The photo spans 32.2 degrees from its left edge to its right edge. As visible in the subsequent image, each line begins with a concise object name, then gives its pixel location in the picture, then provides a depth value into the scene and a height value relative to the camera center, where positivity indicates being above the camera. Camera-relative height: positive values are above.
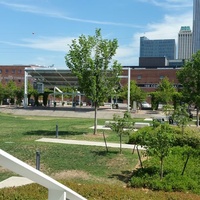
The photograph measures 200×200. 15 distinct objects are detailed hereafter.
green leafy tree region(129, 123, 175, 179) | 10.53 -1.28
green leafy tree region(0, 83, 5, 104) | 63.96 +1.17
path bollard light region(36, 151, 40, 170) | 10.76 -1.87
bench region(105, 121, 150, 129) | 26.16 -1.80
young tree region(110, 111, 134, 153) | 15.30 -1.03
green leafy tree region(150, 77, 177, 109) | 54.66 +0.69
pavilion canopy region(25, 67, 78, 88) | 49.22 +3.56
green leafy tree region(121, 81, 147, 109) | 53.11 +0.80
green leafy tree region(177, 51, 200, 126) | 30.23 +1.94
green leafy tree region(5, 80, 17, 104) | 64.15 +1.20
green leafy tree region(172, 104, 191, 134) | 18.59 -0.78
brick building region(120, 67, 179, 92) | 83.19 +6.19
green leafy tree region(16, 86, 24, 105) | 63.25 +0.84
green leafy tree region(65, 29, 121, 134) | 21.61 +2.15
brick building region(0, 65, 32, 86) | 110.56 +8.52
